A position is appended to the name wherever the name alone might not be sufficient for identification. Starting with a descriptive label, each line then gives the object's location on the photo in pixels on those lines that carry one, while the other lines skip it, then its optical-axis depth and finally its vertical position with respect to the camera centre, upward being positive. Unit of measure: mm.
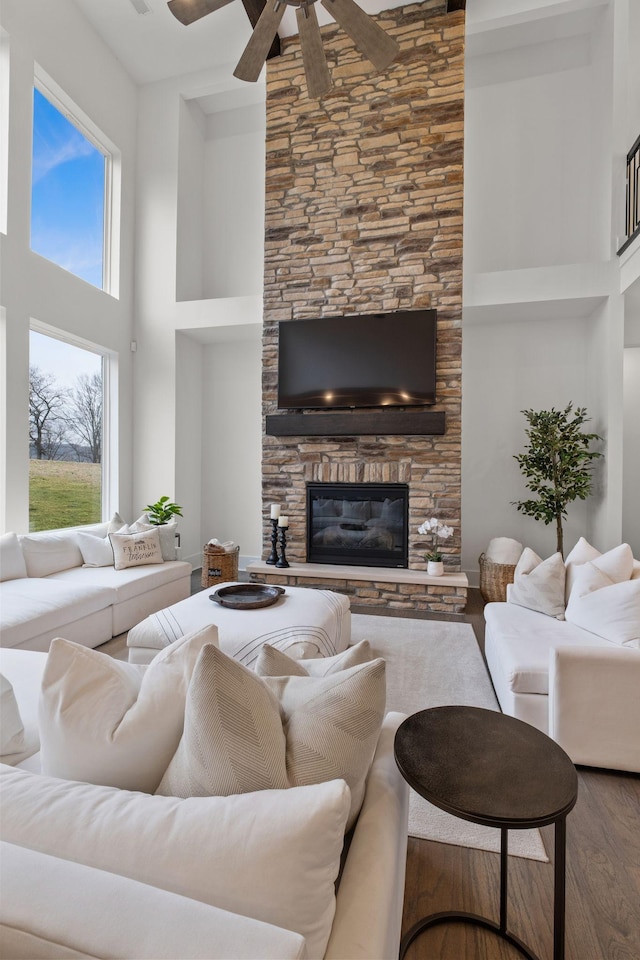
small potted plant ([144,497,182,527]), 4895 -389
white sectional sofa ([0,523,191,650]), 2771 -788
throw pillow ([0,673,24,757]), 1181 -617
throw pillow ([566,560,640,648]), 2082 -595
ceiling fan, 2506 +2365
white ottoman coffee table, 2334 -787
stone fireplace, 4480 +2484
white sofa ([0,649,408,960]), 575 -536
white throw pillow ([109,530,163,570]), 3934 -623
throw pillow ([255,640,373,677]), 1162 -459
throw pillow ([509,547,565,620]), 2656 -621
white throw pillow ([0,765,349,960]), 640 -524
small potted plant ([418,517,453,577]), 4328 -543
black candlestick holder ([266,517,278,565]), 4781 -698
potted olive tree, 4422 +142
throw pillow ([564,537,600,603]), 2658 -451
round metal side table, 941 -639
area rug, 1623 -1169
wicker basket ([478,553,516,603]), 4371 -941
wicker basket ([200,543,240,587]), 4711 -877
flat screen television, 4496 +1094
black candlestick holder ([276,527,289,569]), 4660 -751
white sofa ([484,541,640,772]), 1872 -881
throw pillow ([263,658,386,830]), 855 -462
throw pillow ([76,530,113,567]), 3975 -638
